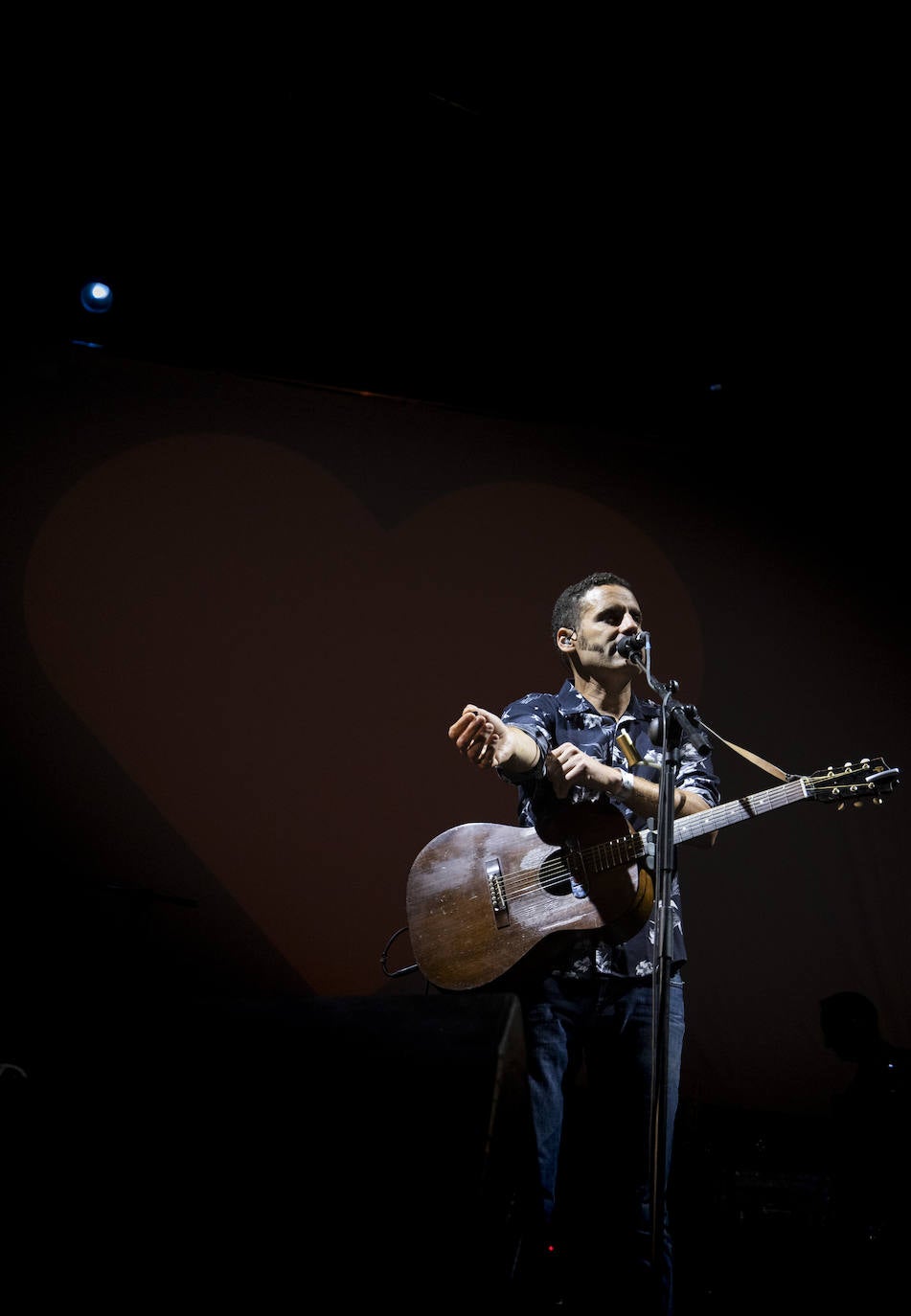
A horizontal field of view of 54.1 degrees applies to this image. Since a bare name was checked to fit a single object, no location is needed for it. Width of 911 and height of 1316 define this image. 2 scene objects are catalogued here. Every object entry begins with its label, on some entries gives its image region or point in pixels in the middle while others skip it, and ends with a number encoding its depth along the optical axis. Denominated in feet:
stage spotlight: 13.41
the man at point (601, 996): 7.56
